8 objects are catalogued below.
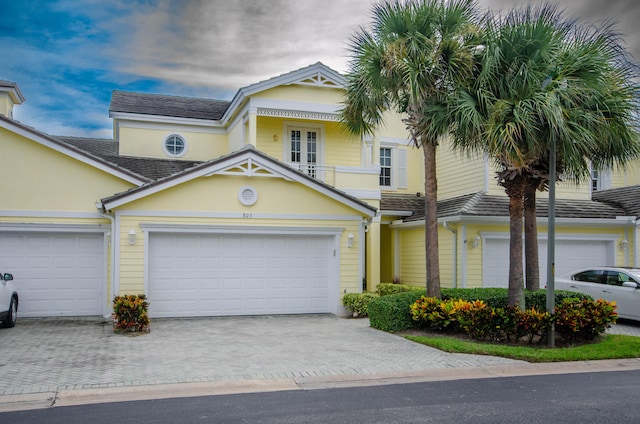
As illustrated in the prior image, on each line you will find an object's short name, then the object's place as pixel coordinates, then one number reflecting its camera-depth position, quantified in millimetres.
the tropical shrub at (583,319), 12070
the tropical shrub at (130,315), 12977
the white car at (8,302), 13305
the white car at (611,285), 14758
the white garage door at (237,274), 15406
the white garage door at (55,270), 15586
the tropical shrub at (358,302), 16016
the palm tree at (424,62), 13094
